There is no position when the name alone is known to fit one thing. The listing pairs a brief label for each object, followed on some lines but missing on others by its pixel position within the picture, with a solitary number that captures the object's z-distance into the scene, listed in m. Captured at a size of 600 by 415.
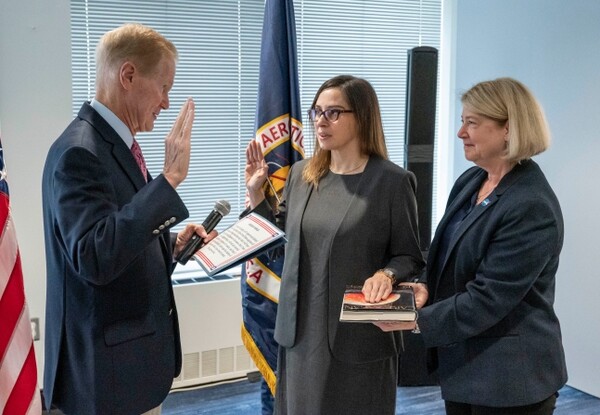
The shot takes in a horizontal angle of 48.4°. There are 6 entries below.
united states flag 1.72
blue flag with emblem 3.07
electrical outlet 3.30
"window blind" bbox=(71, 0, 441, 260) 3.55
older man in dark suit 1.43
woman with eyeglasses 2.19
